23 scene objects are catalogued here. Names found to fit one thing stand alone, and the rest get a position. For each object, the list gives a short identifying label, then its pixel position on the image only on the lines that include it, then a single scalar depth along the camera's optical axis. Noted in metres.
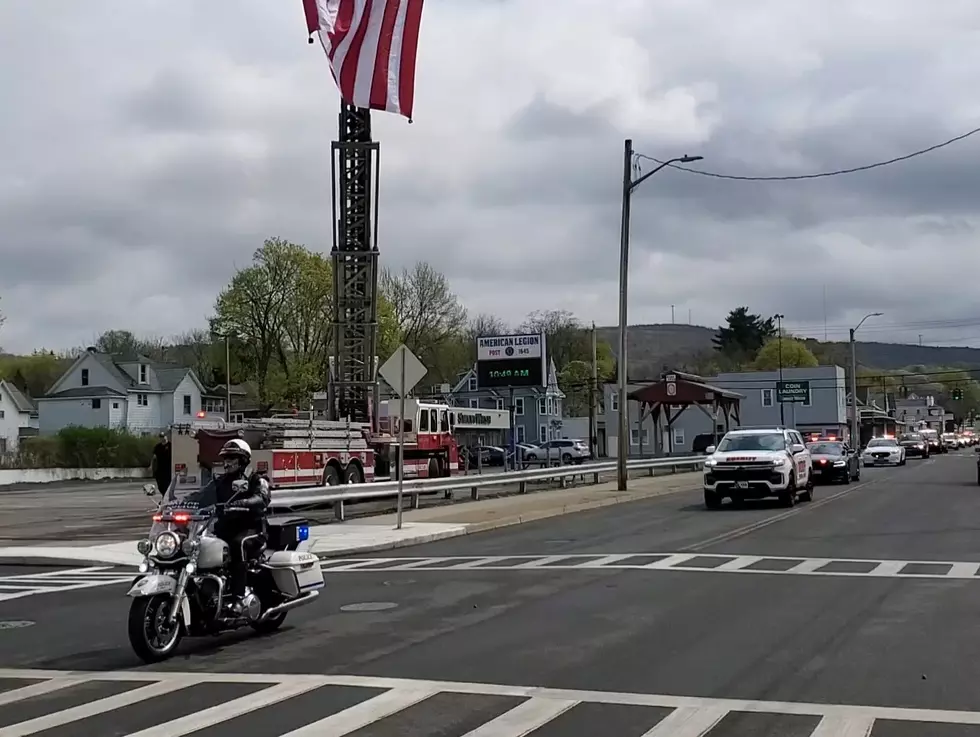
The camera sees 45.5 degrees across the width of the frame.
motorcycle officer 9.95
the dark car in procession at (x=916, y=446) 77.06
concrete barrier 58.50
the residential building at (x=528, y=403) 94.00
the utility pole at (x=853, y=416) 71.29
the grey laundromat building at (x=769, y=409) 104.94
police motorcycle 9.35
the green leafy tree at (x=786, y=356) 146.12
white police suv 27.33
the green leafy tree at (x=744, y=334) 159.00
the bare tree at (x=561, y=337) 121.12
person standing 26.78
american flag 24.62
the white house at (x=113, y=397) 84.00
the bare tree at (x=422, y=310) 87.69
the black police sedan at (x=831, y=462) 38.66
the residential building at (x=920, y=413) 155.25
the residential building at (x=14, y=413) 87.50
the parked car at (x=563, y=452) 71.00
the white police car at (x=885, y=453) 59.56
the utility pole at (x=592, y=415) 85.62
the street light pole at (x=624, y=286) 34.78
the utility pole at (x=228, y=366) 71.69
